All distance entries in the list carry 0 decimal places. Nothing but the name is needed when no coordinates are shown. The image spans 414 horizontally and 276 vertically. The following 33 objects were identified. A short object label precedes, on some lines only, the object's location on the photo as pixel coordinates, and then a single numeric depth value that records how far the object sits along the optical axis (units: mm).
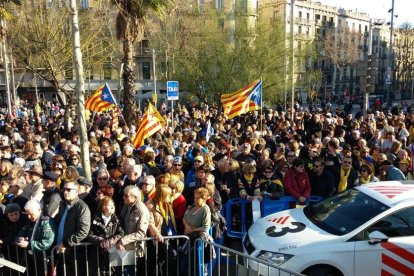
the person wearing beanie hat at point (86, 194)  5762
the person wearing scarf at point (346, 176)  7602
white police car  5000
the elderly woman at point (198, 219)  5332
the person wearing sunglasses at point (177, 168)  7598
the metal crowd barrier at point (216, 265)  4361
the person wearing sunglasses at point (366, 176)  7566
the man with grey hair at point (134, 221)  5016
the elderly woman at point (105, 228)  4980
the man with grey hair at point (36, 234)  4957
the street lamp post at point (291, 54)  23545
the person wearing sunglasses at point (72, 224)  4949
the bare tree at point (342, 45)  59188
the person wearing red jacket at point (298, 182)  7254
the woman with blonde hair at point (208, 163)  7778
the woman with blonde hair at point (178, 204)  5727
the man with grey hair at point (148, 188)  5875
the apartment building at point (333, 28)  67500
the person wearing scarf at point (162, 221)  5367
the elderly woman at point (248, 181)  7399
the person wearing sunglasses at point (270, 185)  7141
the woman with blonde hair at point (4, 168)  7743
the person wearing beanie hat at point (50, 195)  5133
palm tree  12406
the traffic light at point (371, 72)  15445
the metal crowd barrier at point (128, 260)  5098
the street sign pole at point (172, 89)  14505
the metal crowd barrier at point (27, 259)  5117
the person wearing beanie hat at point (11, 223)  5246
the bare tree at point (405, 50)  68994
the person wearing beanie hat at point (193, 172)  7977
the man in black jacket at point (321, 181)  7559
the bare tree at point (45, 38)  16516
